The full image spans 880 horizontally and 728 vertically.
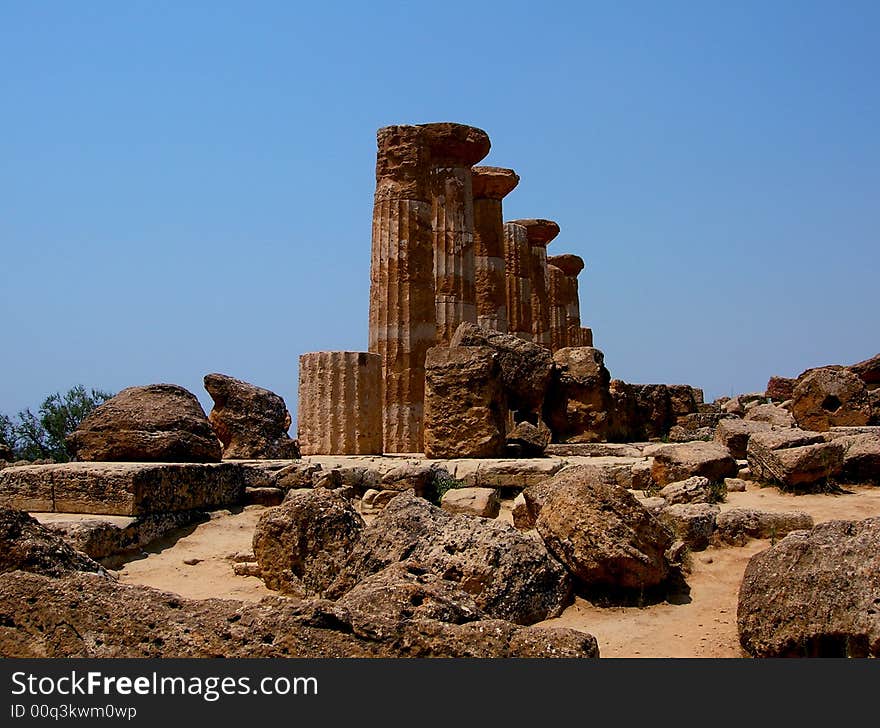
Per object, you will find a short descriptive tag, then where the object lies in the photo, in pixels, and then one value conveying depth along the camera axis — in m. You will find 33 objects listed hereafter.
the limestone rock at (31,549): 4.67
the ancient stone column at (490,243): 21.08
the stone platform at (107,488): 8.16
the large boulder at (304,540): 6.69
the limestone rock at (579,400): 13.17
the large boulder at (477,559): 5.71
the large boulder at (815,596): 4.61
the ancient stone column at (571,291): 30.35
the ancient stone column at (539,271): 25.94
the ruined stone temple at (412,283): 13.30
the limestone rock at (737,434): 11.66
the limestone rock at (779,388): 24.23
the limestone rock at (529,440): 11.19
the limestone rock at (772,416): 13.97
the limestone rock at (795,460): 9.35
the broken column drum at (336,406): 13.23
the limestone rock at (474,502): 8.60
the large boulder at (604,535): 6.08
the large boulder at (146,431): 9.14
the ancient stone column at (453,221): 17.89
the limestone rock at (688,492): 8.55
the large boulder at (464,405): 10.77
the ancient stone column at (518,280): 24.11
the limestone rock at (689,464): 9.58
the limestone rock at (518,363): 12.60
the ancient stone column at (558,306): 29.27
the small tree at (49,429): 17.42
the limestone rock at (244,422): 11.71
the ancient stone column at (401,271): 16.61
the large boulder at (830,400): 15.10
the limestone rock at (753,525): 7.38
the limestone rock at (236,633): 3.62
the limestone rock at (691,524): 7.23
